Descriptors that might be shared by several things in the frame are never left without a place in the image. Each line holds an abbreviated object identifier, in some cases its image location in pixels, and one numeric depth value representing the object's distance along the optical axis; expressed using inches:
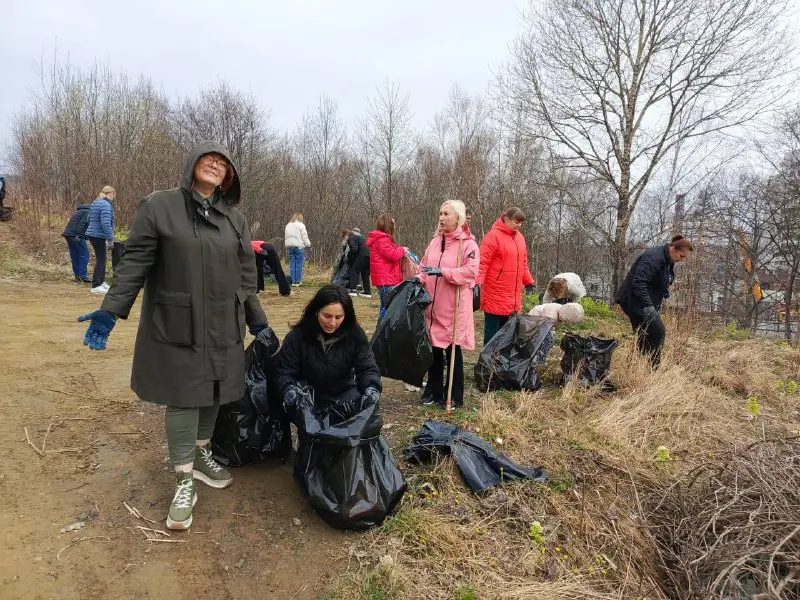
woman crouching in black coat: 106.3
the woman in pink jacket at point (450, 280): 143.9
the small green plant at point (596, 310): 366.6
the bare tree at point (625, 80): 389.1
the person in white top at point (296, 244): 412.5
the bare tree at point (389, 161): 618.5
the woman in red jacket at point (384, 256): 240.7
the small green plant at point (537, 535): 93.8
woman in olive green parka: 83.2
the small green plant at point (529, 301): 338.3
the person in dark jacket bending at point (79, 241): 330.0
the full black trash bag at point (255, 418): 106.8
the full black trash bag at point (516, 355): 171.3
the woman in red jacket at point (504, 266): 176.6
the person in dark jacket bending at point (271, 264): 362.0
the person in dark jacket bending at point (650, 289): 183.5
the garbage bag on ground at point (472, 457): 109.0
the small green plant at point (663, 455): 128.0
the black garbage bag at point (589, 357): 179.8
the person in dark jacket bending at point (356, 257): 377.1
